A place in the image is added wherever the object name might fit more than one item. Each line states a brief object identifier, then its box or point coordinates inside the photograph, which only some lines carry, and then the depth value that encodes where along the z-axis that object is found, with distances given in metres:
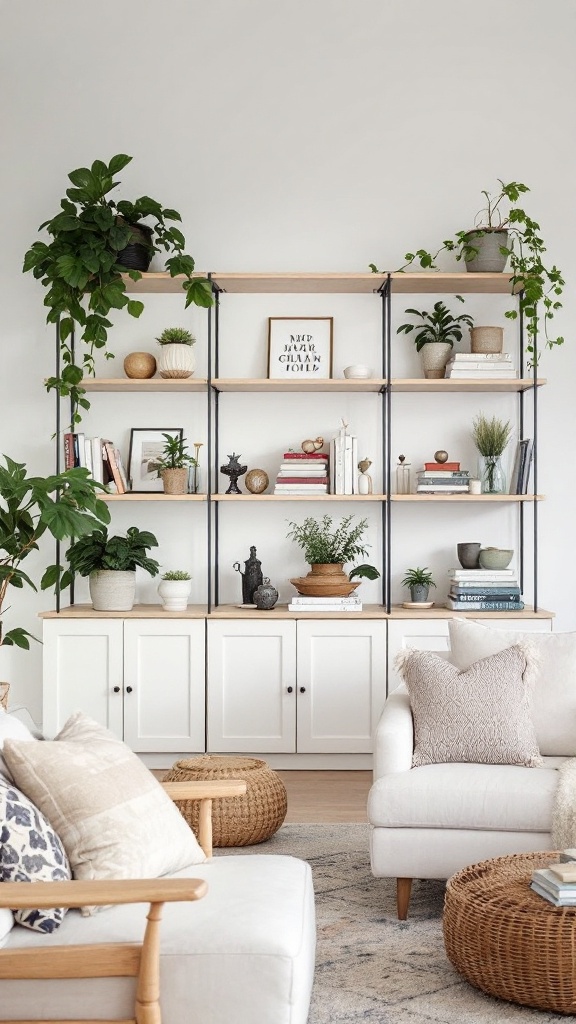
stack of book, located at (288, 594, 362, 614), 4.99
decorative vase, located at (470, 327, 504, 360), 5.14
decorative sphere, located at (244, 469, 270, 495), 5.17
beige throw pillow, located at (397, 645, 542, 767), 3.37
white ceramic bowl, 5.13
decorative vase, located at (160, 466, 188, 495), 5.11
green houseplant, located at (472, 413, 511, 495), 5.15
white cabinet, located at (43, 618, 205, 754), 4.93
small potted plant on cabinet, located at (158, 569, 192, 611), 5.03
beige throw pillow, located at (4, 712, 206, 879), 2.29
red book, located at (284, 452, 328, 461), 5.19
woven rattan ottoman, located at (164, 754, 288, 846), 3.76
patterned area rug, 2.57
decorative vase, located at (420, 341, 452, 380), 5.18
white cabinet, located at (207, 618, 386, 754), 4.92
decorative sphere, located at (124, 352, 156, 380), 5.17
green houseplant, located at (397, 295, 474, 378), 5.19
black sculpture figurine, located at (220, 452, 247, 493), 5.20
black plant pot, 5.04
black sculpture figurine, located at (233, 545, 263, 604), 5.21
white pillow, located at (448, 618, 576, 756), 3.58
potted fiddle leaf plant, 4.35
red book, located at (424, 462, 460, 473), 5.15
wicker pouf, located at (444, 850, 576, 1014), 2.45
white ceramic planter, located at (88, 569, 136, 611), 4.98
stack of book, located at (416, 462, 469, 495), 5.11
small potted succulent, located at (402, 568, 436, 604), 5.16
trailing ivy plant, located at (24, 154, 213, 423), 4.83
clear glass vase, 5.15
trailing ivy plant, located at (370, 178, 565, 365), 4.95
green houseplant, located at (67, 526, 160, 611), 4.97
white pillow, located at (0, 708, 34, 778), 2.46
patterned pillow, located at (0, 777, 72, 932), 2.14
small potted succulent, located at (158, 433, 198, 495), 5.11
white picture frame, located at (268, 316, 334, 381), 5.34
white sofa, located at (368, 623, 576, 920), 3.15
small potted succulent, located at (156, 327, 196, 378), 5.12
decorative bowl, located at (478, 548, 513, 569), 5.10
